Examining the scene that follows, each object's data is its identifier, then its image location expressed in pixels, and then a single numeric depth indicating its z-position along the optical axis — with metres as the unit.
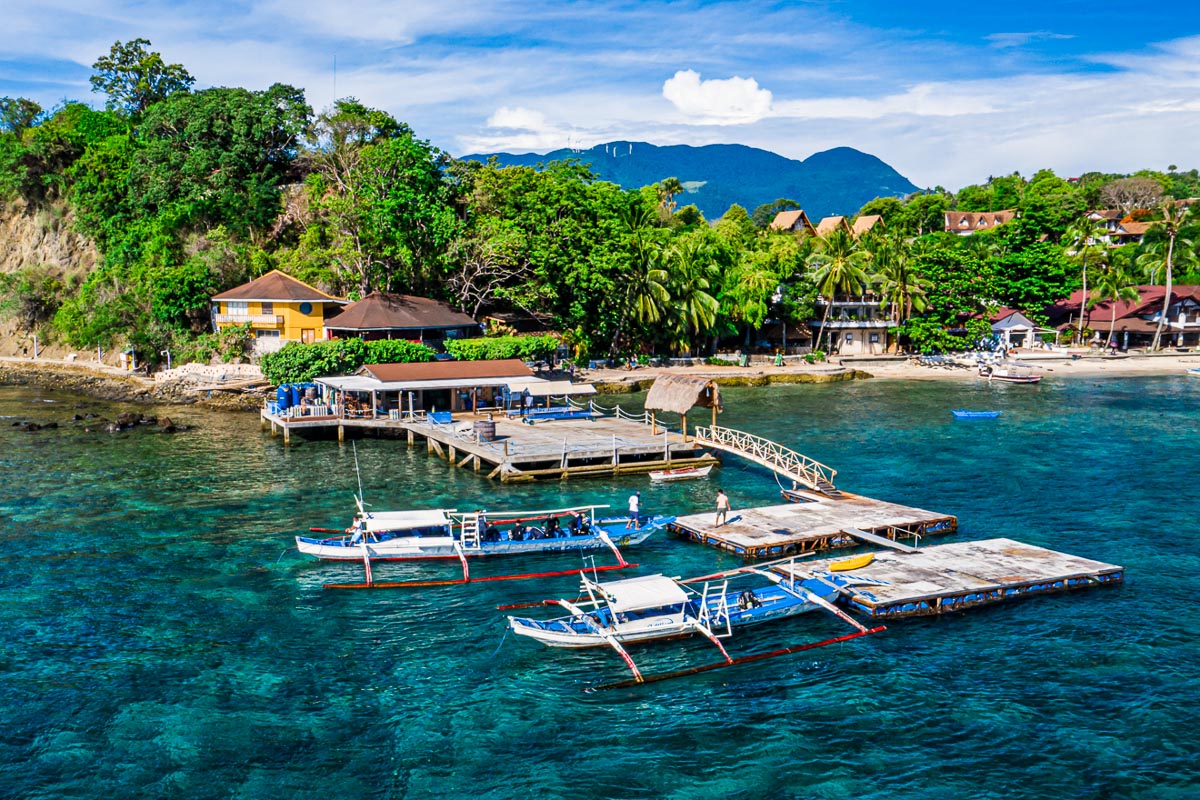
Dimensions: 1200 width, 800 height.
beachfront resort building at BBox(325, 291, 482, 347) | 74.31
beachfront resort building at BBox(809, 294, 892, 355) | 109.50
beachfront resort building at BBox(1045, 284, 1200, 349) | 114.06
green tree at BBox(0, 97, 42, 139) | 116.81
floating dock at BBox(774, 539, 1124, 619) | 31.44
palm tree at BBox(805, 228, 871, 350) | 103.69
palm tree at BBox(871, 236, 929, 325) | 106.44
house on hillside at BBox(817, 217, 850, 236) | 157.27
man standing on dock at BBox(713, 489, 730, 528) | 39.72
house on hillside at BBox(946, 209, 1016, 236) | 172.50
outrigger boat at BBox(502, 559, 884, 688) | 28.31
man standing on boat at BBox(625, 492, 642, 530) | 38.62
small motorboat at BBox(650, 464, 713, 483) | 50.09
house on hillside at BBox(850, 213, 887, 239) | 162.20
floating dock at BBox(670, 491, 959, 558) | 37.53
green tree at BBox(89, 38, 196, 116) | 115.50
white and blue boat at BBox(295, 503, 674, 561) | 36.28
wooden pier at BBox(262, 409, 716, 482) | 50.25
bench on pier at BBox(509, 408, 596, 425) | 61.97
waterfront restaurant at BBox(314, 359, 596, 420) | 60.53
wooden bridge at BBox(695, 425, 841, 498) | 45.92
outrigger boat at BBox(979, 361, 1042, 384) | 89.62
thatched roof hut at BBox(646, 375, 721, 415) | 50.34
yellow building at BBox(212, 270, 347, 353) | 79.94
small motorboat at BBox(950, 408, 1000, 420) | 69.11
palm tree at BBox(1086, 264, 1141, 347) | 106.75
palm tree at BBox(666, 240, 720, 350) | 92.62
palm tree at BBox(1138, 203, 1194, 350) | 105.94
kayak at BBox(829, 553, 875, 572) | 33.72
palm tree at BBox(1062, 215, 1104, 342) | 113.00
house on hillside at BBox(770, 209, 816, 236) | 170.54
